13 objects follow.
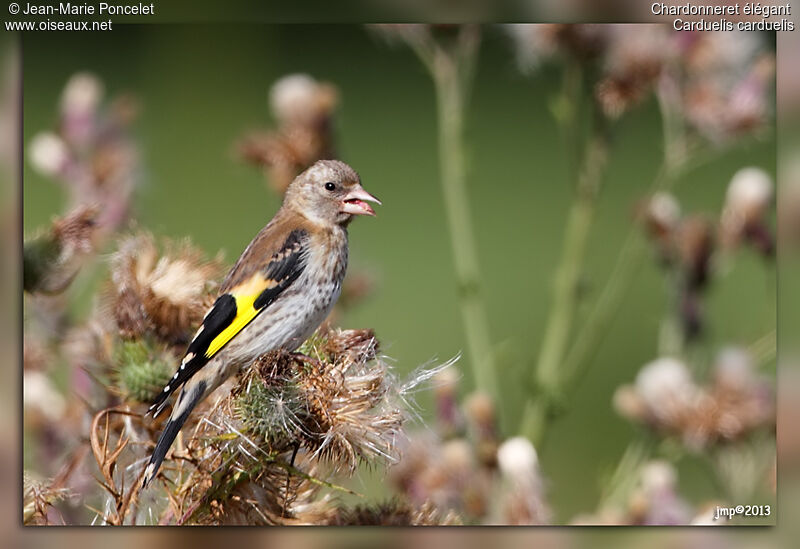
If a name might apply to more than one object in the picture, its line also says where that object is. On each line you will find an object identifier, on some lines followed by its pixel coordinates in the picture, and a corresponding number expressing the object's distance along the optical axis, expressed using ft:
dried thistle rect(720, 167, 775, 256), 22.85
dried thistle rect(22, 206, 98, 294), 17.61
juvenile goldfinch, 17.38
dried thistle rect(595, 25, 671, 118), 23.17
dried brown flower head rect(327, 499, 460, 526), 18.89
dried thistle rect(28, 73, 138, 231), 22.26
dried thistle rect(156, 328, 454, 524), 15.64
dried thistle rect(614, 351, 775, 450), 22.13
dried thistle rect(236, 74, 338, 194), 22.39
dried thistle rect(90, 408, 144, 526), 15.01
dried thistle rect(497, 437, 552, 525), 21.17
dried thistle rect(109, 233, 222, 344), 17.74
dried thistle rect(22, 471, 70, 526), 16.92
